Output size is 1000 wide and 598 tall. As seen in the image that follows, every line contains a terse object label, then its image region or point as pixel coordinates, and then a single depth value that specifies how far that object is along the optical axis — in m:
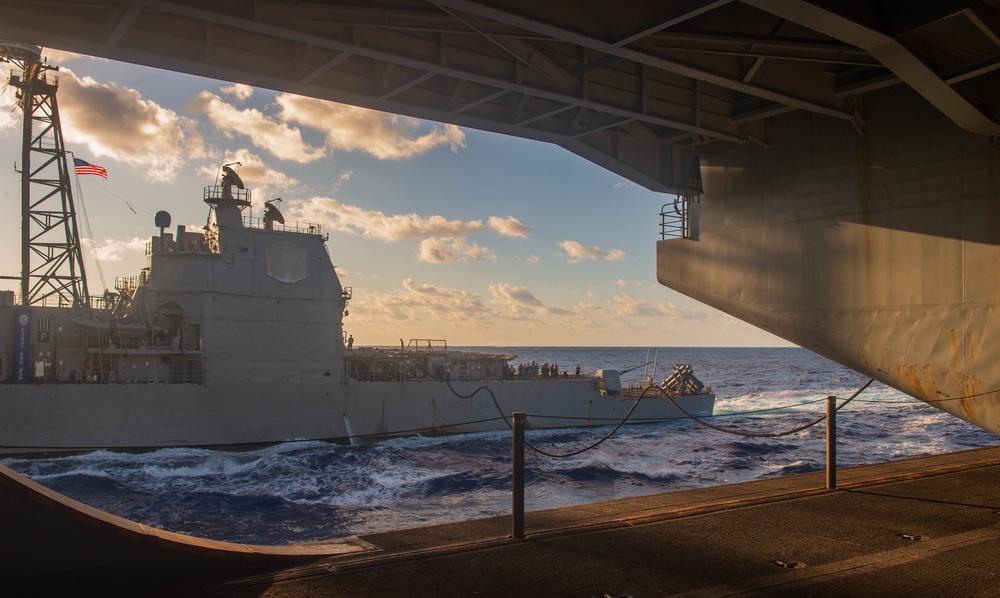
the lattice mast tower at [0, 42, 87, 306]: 28.59
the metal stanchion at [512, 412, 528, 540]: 5.59
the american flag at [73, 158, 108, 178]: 26.47
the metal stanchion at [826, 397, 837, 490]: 7.54
